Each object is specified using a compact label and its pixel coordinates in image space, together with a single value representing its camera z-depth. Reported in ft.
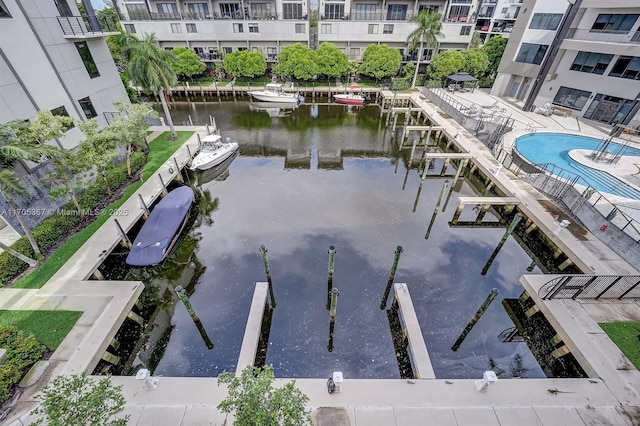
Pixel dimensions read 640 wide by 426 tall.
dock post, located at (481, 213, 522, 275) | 52.19
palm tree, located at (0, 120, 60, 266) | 36.52
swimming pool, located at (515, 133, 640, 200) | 64.08
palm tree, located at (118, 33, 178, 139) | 75.51
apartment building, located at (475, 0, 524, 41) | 183.11
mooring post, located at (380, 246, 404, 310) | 44.17
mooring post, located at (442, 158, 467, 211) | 72.59
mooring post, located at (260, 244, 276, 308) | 43.77
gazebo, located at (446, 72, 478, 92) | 126.62
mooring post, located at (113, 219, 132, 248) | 50.46
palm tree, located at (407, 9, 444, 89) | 122.01
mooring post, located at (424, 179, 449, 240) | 61.16
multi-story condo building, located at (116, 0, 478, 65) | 141.08
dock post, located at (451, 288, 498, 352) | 39.10
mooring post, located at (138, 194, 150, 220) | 57.58
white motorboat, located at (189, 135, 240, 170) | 77.77
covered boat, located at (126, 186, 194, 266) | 47.83
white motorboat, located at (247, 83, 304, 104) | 129.29
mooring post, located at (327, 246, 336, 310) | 42.83
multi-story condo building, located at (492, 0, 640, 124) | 86.38
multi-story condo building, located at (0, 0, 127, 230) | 50.67
